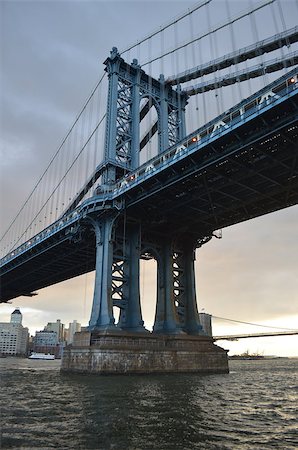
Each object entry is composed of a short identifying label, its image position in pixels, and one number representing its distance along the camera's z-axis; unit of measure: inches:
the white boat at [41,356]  6526.6
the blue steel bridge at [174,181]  1244.5
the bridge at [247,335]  5711.6
